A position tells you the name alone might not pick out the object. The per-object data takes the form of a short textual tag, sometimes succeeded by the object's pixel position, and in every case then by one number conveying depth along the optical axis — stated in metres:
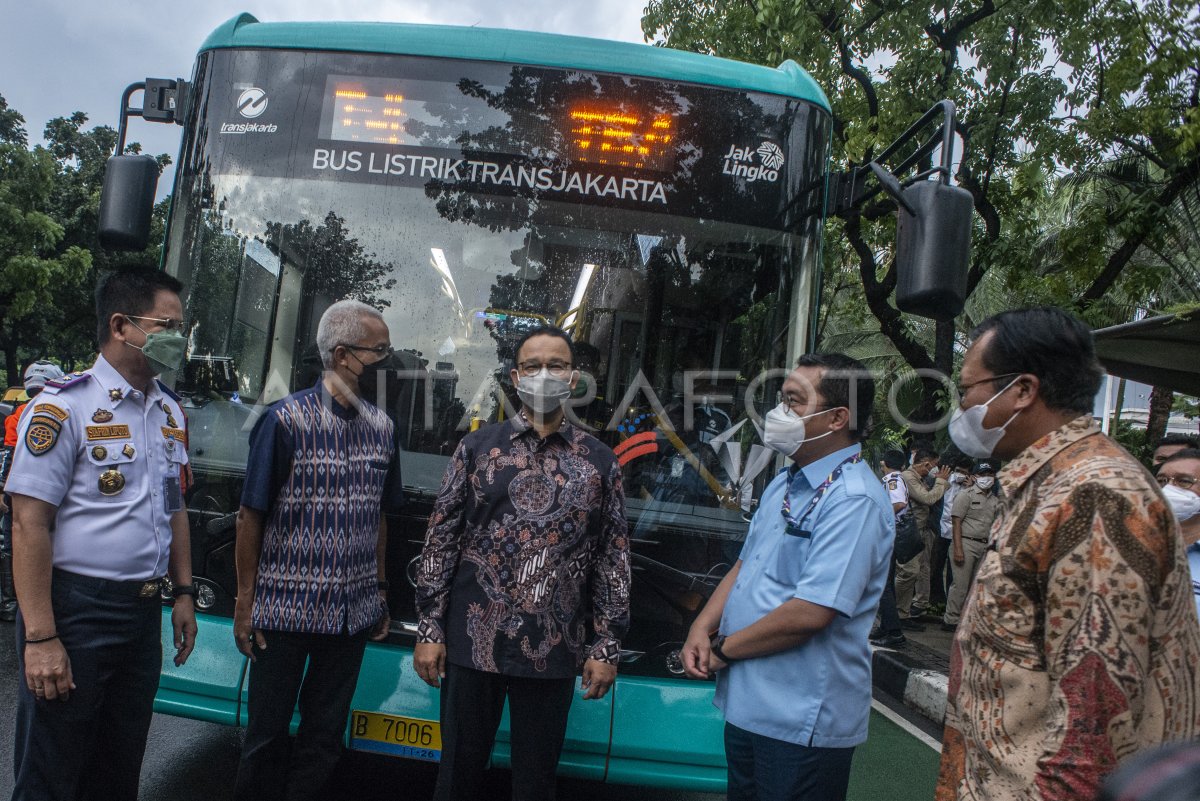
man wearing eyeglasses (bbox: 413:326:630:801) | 2.94
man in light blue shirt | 2.52
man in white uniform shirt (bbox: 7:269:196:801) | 2.62
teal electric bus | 3.71
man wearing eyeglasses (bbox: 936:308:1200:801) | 1.60
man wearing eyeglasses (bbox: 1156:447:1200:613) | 3.53
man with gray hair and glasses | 3.11
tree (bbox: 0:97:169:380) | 17.06
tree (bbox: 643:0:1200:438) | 9.34
